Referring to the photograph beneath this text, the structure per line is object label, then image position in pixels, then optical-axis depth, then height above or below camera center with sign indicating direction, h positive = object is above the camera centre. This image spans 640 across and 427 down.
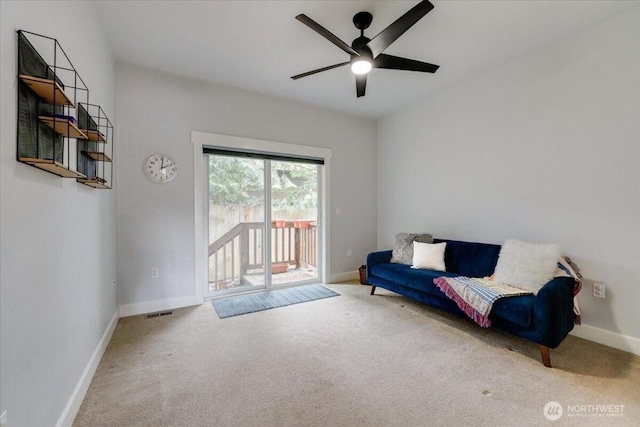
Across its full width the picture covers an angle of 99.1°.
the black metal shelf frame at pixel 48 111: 1.10 +0.50
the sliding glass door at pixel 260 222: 3.65 -0.11
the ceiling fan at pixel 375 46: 1.84 +1.31
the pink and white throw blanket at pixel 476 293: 2.23 -0.68
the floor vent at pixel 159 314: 2.97 -1.10
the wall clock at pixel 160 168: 3.09 +0.54
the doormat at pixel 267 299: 3.18 -1.09
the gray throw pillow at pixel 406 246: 3.52 -0.42
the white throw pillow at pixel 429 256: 3.19 -0.50
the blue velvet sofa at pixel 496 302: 1.96 -0.71
